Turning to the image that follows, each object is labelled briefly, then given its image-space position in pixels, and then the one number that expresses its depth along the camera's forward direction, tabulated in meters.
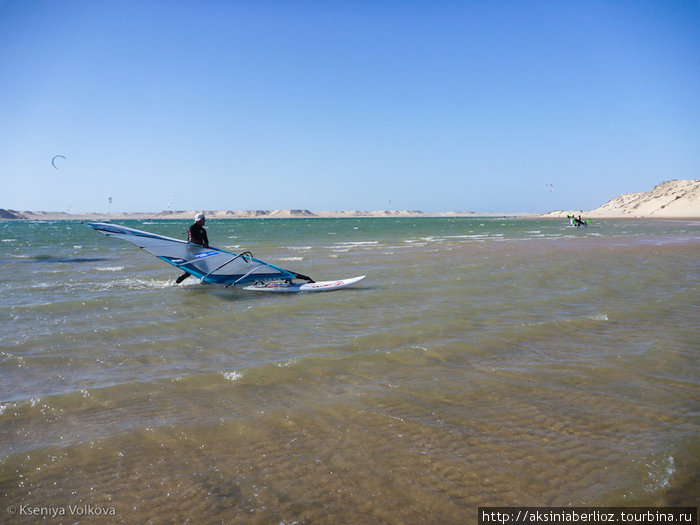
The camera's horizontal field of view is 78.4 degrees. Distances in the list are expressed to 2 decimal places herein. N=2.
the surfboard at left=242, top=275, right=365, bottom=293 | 12.08
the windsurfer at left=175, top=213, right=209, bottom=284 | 12.21
